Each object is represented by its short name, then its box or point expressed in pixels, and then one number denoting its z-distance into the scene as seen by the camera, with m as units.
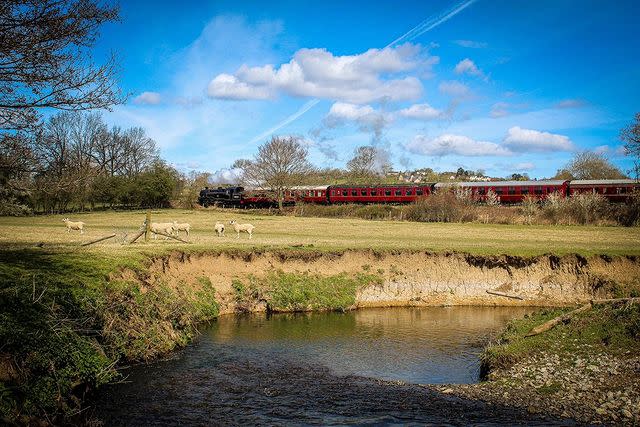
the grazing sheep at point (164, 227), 28.91
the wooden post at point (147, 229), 26.42
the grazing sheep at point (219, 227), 32.12
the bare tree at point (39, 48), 11.88
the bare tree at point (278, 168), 66.43
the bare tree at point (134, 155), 89.94
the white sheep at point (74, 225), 32.16
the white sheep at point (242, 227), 31.18
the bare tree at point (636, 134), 43.85
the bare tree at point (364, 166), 104.88
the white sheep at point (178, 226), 29.91
